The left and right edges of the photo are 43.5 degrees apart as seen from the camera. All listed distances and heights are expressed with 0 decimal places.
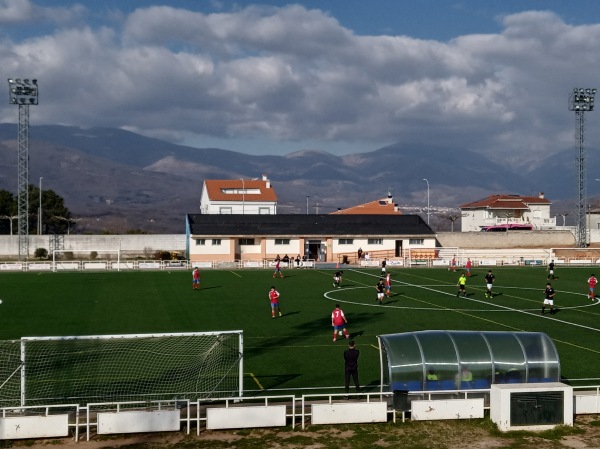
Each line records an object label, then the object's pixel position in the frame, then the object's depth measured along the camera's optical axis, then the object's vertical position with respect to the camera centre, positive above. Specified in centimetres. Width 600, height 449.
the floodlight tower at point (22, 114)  7844 +1398
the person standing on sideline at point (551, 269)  5797 -206
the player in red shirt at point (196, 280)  5034 -245
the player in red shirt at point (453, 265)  6912 -205
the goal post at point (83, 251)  8544 -86
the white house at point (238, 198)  11106 +690
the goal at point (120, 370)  2114 -400
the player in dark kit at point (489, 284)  4584 -251
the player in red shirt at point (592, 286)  4541 -264
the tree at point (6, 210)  11238 +509
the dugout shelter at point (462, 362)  2009 -320
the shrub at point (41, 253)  8538 -105
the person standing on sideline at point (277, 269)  5981 -205
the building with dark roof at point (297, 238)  7981 +57
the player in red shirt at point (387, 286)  4571 -261
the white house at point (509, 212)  11744 +486
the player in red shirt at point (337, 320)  2980 -306
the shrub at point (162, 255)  8325 -130
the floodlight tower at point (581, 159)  9062 +1023
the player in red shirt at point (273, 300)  3647 -276
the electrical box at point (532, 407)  1881 -413
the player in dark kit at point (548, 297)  3847 -278
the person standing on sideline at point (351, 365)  2128 -345
